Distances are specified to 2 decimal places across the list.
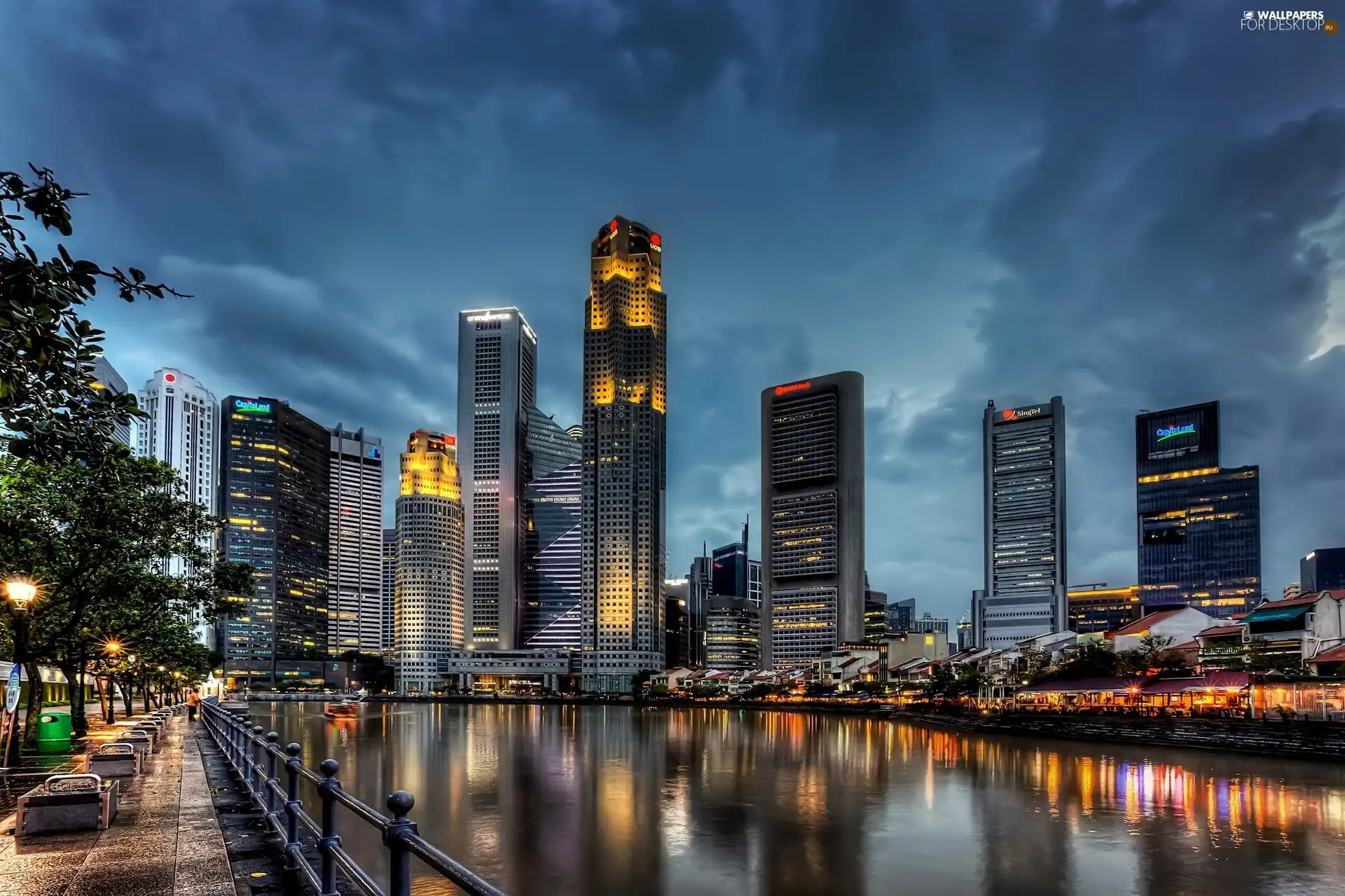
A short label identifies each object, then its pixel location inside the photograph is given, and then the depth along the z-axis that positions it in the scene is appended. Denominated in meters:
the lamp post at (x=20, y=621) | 19.34
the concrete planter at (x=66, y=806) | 11.64
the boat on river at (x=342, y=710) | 120.94
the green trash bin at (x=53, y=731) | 25.27
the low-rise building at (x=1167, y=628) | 92.81
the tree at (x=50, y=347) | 6.26
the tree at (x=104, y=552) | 23.66
